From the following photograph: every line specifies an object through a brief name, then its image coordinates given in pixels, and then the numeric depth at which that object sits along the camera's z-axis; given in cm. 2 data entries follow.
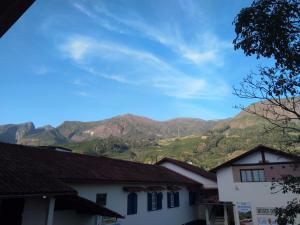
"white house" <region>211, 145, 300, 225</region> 2084
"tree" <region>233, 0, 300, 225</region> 626
